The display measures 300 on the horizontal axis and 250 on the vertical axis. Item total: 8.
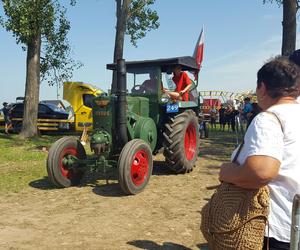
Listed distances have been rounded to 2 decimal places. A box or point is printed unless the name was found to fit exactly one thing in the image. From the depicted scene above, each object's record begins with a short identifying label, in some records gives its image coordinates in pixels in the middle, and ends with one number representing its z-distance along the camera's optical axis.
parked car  13.10
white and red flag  12.59
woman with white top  1.42
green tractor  4.55
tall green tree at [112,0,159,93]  11.56
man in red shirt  5.63
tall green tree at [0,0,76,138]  9.91
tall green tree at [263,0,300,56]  9.09
